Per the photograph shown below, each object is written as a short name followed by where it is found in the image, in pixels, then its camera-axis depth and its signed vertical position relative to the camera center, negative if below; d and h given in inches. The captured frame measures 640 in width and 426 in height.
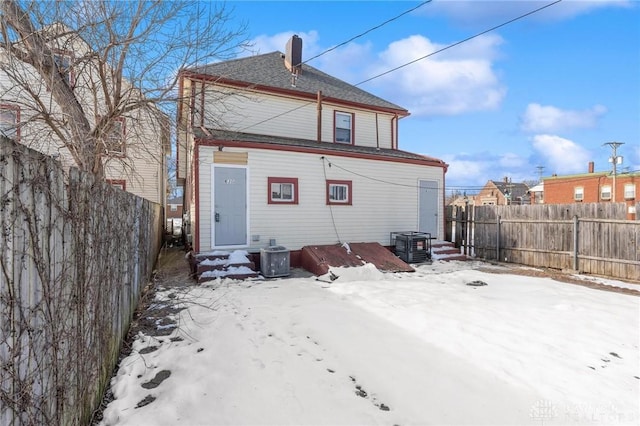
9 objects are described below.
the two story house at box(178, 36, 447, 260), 366.0 +65.8
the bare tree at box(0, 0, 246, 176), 223.0 +127.0
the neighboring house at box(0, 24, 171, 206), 231.9 +86.8
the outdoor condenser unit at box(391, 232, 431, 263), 443.2 -42.0
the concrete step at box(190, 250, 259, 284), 328.2 -51.4
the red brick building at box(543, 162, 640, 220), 1061.1 +104.4
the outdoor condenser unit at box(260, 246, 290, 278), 345.7 -49.4
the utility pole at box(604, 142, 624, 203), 966.4 +184.6
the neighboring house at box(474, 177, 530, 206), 1932.6 +155.1
